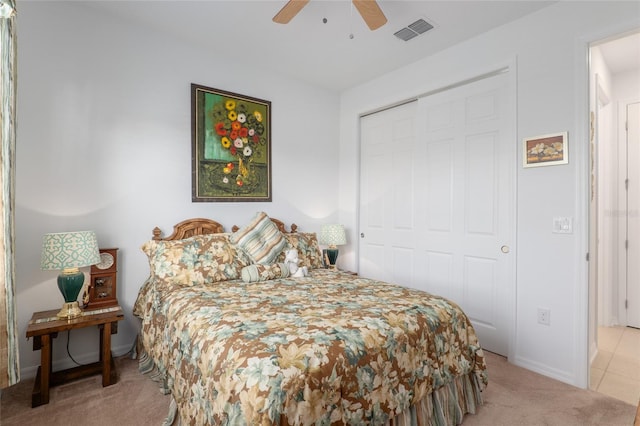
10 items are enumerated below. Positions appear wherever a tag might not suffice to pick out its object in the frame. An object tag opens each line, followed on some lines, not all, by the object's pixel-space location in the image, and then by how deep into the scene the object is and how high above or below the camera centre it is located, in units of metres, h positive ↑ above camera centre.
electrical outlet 2.48 -0.83
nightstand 2.00 -0.86
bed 1.25 -0.64
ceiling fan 2.07 +1.33
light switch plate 2.38 -0.12
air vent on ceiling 2.71 +1.57
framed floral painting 3.09 +0.65
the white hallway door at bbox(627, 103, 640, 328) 3.46 -0.06
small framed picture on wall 2.41 +0.46
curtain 1.54 +0.01
